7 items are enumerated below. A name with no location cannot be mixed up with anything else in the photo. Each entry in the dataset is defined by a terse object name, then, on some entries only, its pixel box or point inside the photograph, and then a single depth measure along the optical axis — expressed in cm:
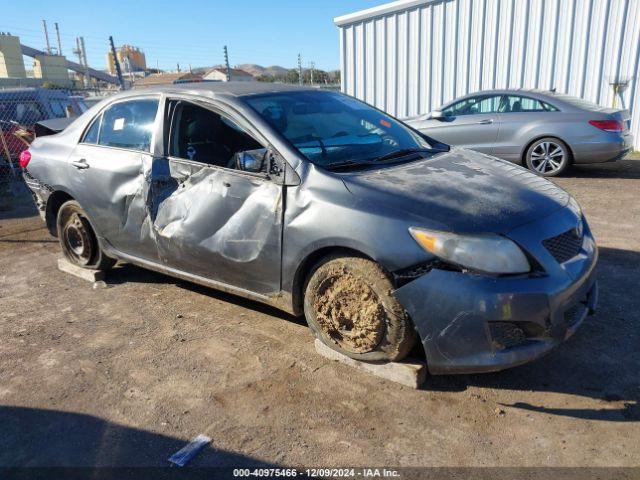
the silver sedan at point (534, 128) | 784
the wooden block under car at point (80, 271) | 472
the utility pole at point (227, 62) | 1533
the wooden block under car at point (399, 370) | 288
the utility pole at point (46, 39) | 5662
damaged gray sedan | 262
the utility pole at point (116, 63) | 1387
